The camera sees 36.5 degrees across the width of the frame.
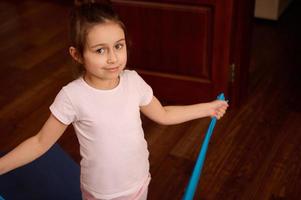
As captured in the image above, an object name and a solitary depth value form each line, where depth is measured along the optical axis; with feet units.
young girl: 3.41
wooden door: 6.81
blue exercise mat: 5.82
